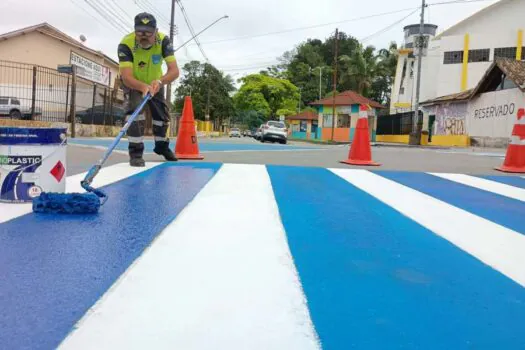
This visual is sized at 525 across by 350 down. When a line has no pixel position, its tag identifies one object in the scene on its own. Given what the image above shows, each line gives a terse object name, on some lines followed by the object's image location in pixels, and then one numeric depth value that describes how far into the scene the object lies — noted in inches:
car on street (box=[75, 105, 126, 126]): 718.9
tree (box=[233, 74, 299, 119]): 2664.9
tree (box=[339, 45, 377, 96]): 1935.3
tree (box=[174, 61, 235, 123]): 2694.4
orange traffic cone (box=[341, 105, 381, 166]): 306.5
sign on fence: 841.8
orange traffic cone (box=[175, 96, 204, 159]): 288.2
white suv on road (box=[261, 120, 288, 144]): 1087.0
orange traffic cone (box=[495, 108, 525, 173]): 286.2
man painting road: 212.4
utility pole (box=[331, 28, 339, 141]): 1568.7
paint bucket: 124.9
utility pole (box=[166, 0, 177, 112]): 1003.9
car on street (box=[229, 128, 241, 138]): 2522.1
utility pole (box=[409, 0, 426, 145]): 1152.2
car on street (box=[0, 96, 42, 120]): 594.2
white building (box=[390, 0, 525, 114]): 1259.2
